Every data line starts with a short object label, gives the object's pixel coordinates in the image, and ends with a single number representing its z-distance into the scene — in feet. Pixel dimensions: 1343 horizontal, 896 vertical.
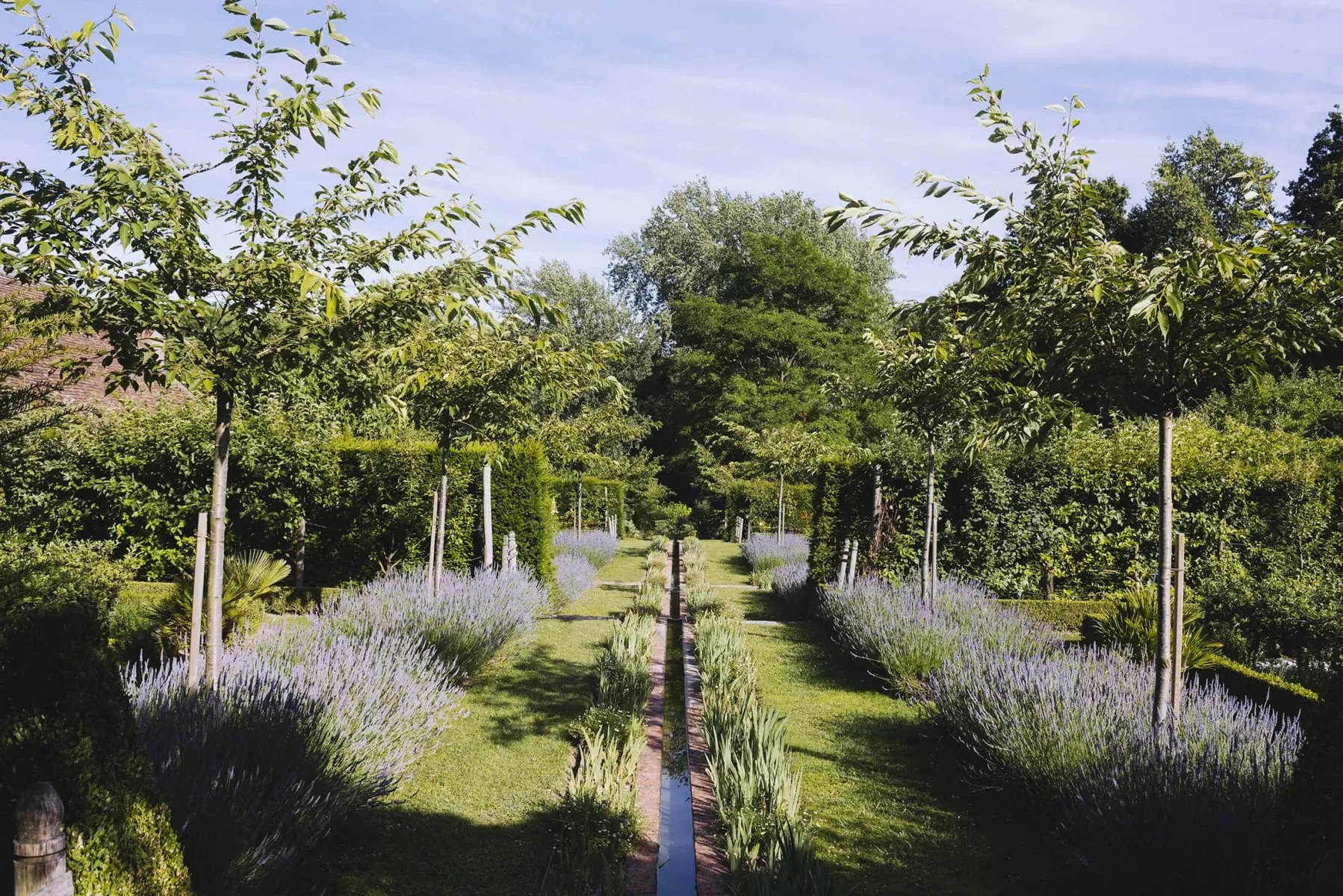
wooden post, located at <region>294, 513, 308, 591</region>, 44.62
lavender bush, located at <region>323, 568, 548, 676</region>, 25.81
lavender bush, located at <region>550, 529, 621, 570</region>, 64.54
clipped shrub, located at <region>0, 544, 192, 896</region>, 9.22
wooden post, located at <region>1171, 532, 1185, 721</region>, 18.52
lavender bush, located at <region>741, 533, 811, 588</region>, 61.41
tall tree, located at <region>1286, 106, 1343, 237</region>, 92.07
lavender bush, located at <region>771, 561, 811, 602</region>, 48.78
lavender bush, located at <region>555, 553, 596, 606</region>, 47.34
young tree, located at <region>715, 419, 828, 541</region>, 83.30
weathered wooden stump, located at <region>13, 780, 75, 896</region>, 8.41
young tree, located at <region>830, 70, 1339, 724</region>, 15.84
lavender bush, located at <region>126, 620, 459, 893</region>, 12.19
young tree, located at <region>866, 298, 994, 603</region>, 30.63
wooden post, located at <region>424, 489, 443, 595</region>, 32.26
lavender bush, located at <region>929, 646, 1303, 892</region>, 12.84
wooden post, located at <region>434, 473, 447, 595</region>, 32.99
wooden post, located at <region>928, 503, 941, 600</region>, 33.28
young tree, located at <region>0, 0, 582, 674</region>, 15.64
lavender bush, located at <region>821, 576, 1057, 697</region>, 27.20
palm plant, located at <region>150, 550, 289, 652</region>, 29.12
